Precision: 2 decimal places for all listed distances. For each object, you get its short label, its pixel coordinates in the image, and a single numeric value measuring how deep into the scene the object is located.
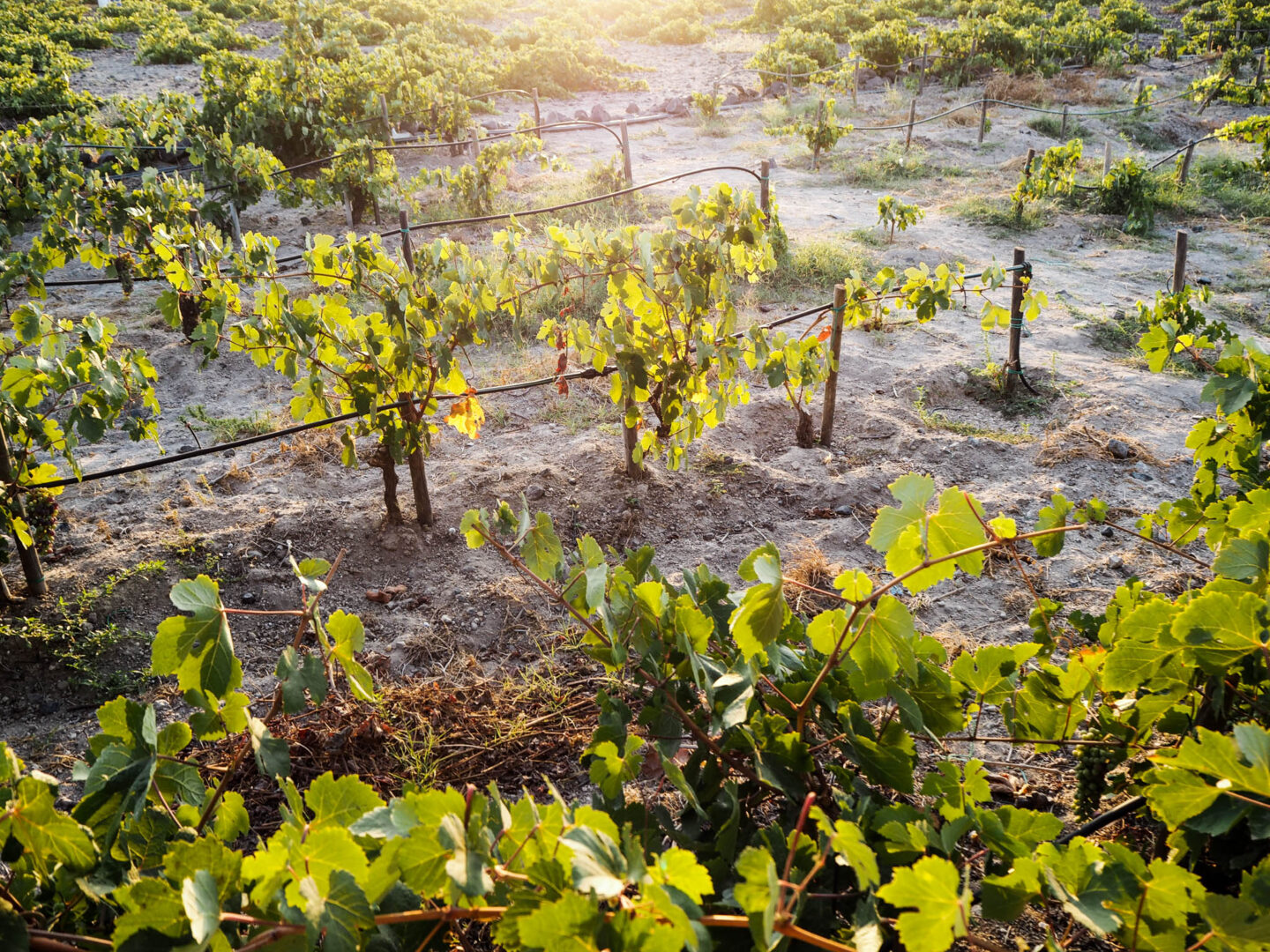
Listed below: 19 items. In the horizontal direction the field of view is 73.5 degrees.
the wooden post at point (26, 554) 3.58
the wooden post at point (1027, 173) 9.42
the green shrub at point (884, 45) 18.66
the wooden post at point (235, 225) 8.39
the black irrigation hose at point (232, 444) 3.57
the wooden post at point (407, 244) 5.88
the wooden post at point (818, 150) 11.95
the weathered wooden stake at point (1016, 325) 5.39
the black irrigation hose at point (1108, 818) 1.67
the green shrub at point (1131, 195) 9.30
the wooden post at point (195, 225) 6.26
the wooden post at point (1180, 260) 6.34
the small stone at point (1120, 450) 4.82
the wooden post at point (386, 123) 11.09
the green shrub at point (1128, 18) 21.29
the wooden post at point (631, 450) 4.49
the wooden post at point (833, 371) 4.71
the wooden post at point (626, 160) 10.43
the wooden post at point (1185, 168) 10.41
